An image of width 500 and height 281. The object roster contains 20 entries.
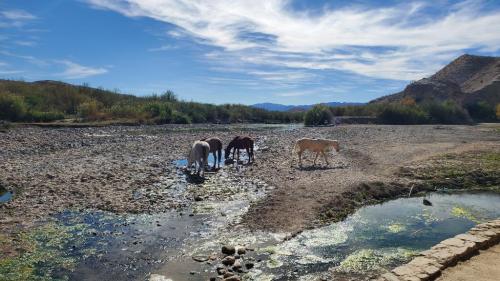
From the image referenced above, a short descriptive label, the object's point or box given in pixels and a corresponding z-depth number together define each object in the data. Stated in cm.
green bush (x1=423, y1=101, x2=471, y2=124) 6725
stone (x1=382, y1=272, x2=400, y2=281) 711
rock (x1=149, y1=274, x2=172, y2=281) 833
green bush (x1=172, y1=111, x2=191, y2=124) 6802
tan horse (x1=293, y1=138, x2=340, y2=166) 2130
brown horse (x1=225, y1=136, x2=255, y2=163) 2291
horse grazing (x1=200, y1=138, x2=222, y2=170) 2128
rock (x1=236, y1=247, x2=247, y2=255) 952
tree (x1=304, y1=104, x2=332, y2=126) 6488
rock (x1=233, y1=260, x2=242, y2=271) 870
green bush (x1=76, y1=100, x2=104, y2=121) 6048
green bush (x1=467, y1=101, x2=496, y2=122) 7375
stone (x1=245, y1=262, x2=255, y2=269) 884
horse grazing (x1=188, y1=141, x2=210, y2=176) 1881
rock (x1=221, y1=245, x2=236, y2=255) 948
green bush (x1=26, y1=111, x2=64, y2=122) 5175
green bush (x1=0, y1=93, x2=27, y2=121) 4934
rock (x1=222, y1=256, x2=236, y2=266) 896
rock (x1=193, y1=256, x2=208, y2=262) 917
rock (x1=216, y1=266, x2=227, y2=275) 845
